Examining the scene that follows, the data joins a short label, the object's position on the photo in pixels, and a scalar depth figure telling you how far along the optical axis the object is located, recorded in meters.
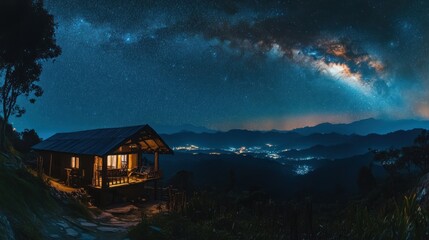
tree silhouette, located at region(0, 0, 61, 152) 25.22
